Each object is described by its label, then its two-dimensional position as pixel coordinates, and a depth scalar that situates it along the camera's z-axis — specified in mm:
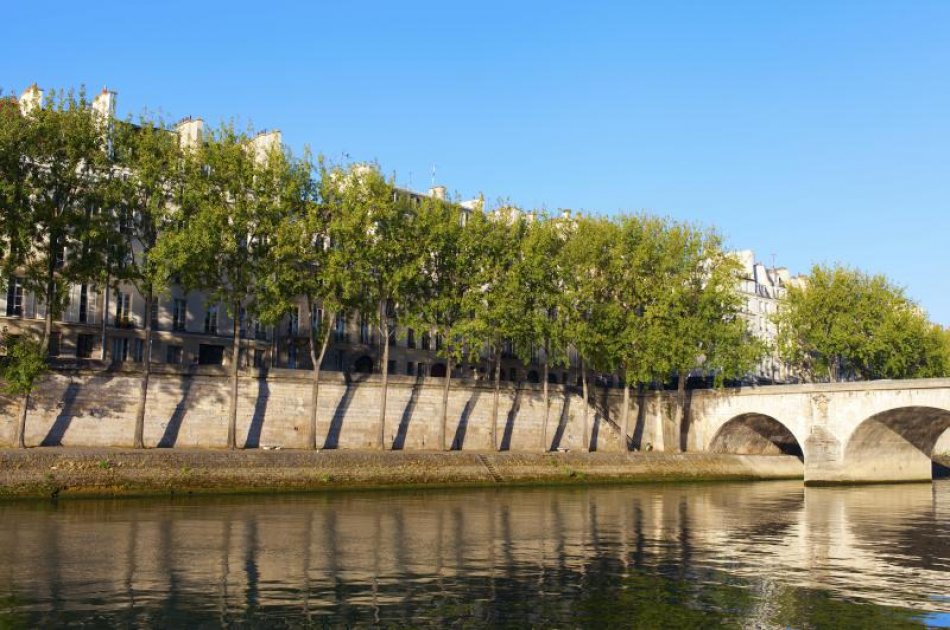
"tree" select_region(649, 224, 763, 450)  78000
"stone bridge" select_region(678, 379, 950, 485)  71750
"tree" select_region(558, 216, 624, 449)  74188
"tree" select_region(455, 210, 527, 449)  67938
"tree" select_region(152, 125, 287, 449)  54875
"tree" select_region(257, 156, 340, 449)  59250
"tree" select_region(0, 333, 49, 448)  50250
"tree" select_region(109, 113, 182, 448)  54856
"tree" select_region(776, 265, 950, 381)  93062
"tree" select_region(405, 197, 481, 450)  67062
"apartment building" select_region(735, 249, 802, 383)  139375
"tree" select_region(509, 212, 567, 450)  69812
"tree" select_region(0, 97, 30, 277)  51244
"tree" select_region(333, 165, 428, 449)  62219
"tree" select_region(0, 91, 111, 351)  52406
